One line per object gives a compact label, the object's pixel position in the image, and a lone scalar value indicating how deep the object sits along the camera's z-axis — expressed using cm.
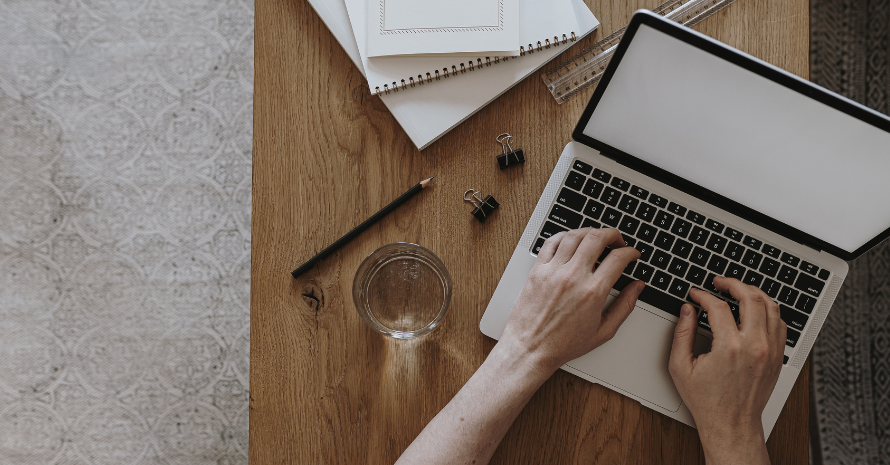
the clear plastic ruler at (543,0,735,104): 77
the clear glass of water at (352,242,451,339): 75
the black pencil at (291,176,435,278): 75
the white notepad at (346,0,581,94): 75
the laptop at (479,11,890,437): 61
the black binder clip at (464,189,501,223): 75
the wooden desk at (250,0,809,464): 74
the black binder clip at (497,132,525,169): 75
